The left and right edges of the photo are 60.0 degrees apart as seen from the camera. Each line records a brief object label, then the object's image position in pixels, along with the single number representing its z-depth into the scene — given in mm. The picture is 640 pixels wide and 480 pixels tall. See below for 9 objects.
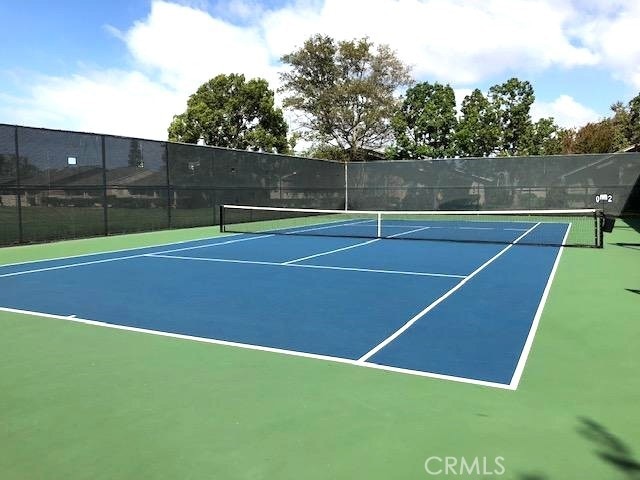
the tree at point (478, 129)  35094
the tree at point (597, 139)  47031
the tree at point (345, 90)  37281
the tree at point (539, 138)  35500
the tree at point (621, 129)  48250
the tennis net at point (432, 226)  15321
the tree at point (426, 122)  35750
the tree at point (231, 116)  38312
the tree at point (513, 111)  35562
